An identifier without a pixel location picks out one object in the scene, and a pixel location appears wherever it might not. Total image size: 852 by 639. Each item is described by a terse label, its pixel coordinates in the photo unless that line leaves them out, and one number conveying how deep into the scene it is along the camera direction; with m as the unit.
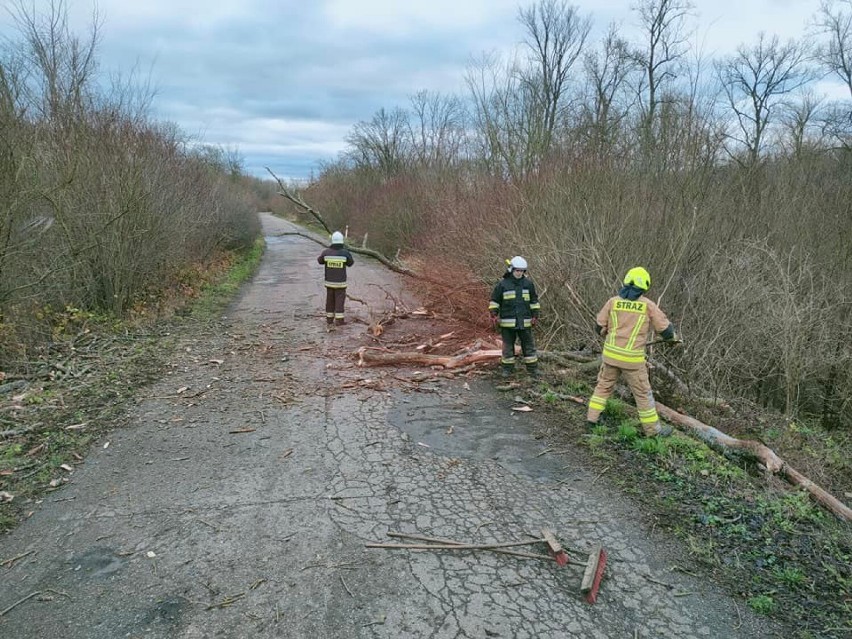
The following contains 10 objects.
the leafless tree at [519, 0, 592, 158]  13.77
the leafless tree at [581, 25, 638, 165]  10.50
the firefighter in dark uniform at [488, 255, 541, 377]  7.07
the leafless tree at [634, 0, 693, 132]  19.75
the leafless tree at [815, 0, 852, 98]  21.66
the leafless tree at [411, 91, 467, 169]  22.17
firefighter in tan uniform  5.29
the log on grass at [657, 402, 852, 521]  4.33
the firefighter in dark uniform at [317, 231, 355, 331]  9.82
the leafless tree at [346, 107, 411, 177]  34.41
